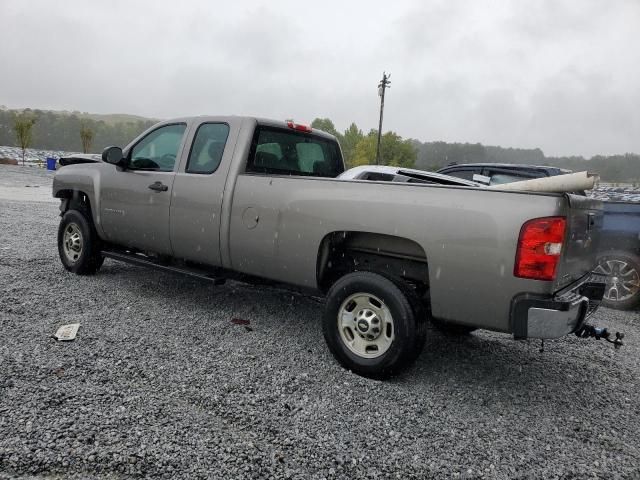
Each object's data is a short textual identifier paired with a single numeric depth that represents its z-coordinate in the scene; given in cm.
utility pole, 3147
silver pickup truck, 280
